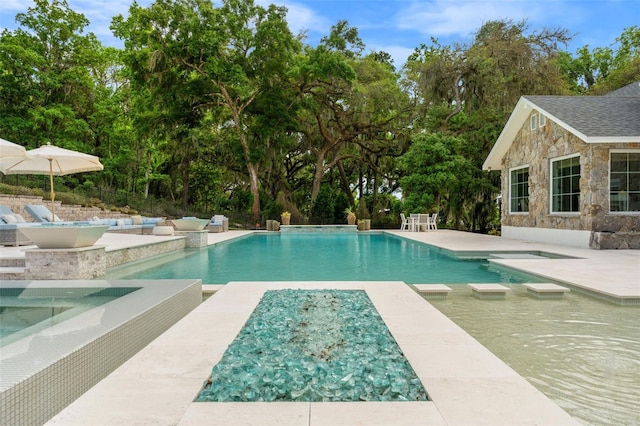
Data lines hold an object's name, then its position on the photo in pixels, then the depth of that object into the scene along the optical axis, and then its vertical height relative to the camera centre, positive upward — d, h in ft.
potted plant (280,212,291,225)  70.87 -0.89
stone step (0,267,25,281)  19.05 -2.83
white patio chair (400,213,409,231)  62.89 -1.44
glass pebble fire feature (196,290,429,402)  7.43 -3.24
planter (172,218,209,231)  40.68 -1.11
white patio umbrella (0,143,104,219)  34.04 +4.59
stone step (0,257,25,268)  20.72 -2.46
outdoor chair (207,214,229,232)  59.41 -1.65
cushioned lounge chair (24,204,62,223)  37.86 -0.08
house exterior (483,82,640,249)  33.78 +3.94
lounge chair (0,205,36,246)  30.25 -1.61
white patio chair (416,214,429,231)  58.54 -1.33
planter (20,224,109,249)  19.30 -1.04
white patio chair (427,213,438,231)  60.16 -1.23
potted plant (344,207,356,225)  71.55 -1.00
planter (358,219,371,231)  68.28 -2.04
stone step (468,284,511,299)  17.51 -3.39
